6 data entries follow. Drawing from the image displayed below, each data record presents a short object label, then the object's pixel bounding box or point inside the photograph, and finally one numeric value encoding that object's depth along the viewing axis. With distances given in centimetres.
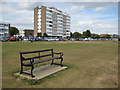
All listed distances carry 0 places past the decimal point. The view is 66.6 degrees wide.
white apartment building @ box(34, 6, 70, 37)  6385
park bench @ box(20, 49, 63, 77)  353
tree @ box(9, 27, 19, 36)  6330
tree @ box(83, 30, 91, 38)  6923
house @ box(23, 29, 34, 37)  8130
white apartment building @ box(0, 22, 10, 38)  5692
